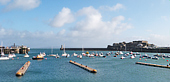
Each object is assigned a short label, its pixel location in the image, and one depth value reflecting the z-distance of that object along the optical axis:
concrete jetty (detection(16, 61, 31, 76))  51.17
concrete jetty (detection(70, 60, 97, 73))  57.22
